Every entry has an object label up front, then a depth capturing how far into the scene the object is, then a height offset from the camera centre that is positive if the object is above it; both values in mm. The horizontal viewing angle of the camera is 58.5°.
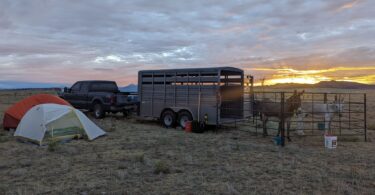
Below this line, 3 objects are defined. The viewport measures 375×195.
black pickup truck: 16781 -188
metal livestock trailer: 12547 -6
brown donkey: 11297 -466
